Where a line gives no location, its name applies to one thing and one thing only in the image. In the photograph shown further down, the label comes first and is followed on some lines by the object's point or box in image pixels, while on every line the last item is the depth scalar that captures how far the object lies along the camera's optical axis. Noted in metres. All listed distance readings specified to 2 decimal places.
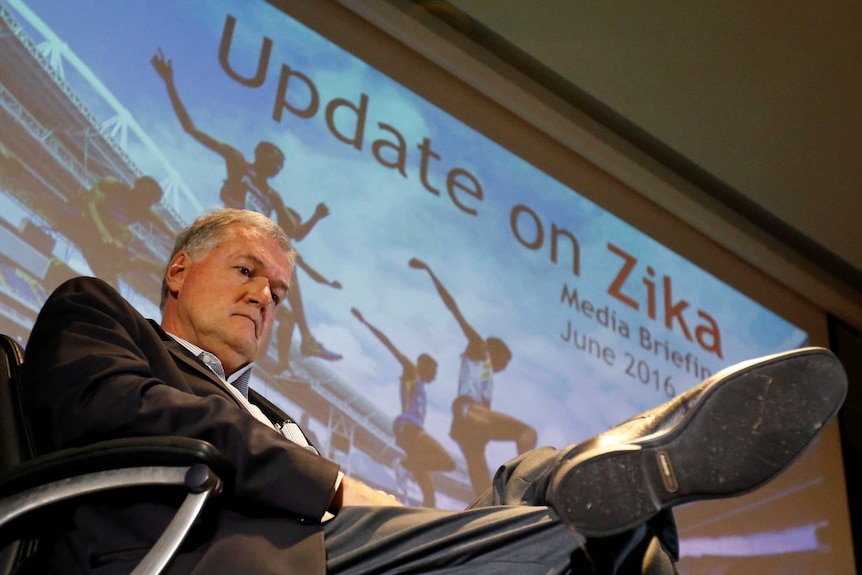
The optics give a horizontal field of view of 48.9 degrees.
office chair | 1.03
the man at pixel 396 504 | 1.10
